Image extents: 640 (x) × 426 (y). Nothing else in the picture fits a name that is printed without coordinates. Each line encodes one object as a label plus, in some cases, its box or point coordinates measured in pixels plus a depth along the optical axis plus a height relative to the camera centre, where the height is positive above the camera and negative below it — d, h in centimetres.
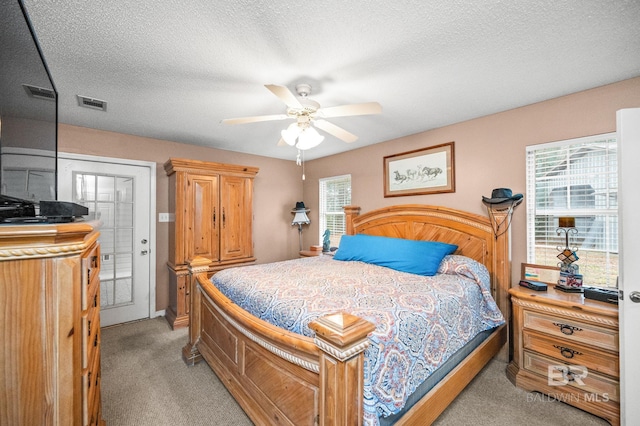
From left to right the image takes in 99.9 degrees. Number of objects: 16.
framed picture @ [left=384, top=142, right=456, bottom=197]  315 +53
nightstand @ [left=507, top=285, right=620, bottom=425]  182 -101
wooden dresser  75 -33
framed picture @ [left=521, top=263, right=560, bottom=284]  234 -54
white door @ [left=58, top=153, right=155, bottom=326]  321 -9
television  103 +46
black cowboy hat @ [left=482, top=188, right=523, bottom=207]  250 +14
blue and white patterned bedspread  134 -60
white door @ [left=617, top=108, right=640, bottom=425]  160 -23
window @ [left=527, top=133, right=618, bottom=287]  218 +10
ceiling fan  189 +74
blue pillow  258 -42
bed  109 -79
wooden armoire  341 -7
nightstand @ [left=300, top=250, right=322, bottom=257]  419 -63
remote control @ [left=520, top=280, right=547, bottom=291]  224 -61
